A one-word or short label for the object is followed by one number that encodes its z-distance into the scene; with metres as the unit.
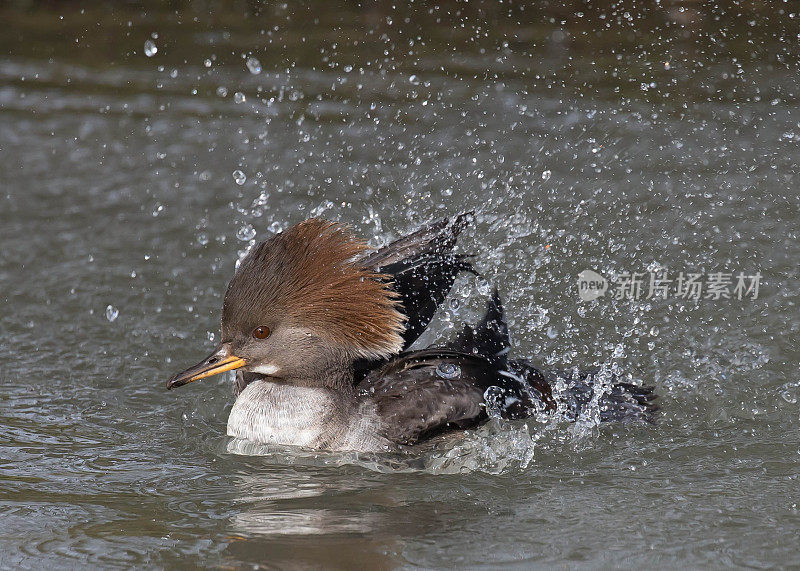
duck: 10.19
